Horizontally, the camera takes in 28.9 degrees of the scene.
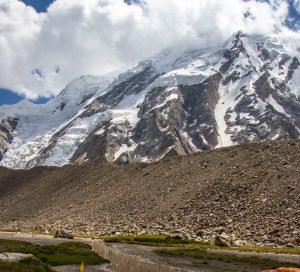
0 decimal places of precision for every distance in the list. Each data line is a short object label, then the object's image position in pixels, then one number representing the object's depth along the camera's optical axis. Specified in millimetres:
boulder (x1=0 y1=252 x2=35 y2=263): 45031
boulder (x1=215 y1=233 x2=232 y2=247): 91000
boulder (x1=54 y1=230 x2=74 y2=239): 117375
